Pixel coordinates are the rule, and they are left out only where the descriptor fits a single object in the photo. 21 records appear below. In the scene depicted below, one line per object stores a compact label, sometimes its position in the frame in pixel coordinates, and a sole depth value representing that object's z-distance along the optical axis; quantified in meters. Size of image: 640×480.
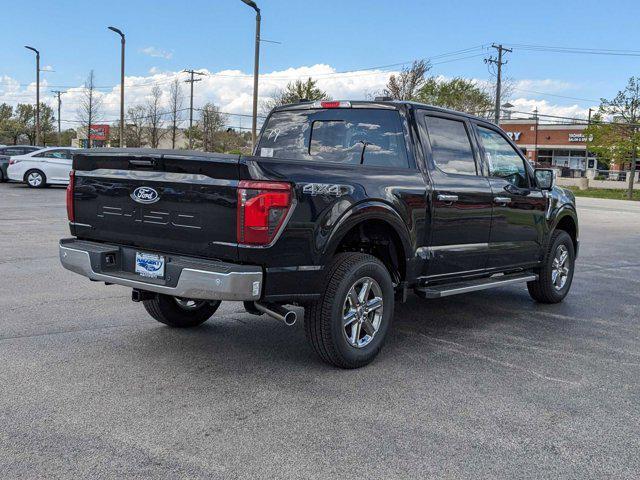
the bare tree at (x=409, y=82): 48.91
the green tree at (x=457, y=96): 51.31
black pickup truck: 4.07
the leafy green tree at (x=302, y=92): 49.03
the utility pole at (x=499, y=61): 44.59
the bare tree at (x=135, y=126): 71.12
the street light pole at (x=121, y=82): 33.12
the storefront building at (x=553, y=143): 69.00
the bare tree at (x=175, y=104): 63.59
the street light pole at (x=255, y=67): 22.20
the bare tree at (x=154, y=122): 66.56
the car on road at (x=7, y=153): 26.09
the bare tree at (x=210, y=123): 69.68
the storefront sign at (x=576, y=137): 68.11
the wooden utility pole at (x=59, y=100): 84.73
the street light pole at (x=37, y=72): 44.34
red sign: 88.23
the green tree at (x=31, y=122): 83.74
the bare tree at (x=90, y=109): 59.08
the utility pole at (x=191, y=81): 59.70
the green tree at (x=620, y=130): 38.53
